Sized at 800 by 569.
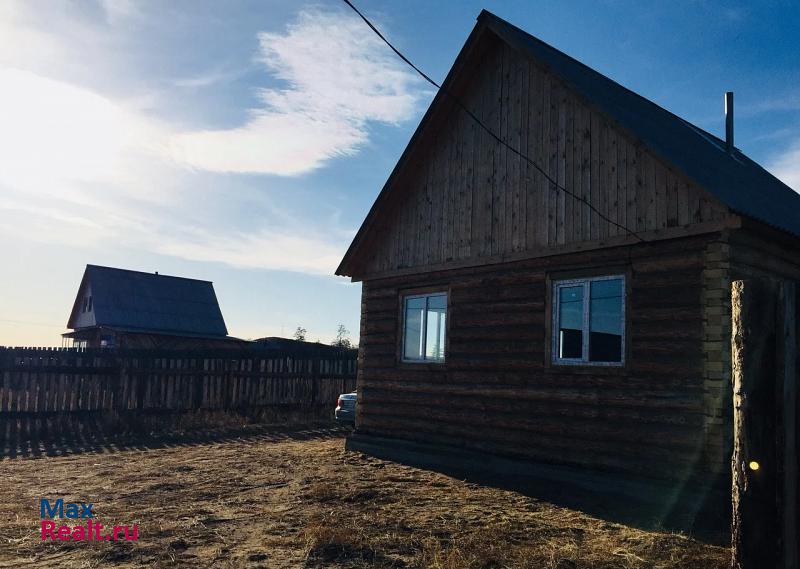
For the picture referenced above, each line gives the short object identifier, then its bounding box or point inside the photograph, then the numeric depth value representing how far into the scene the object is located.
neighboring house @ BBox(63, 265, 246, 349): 33.25
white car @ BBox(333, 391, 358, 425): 18.00
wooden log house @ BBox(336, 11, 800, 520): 8.87
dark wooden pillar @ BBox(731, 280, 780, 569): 3.56
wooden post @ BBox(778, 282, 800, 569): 3.55
